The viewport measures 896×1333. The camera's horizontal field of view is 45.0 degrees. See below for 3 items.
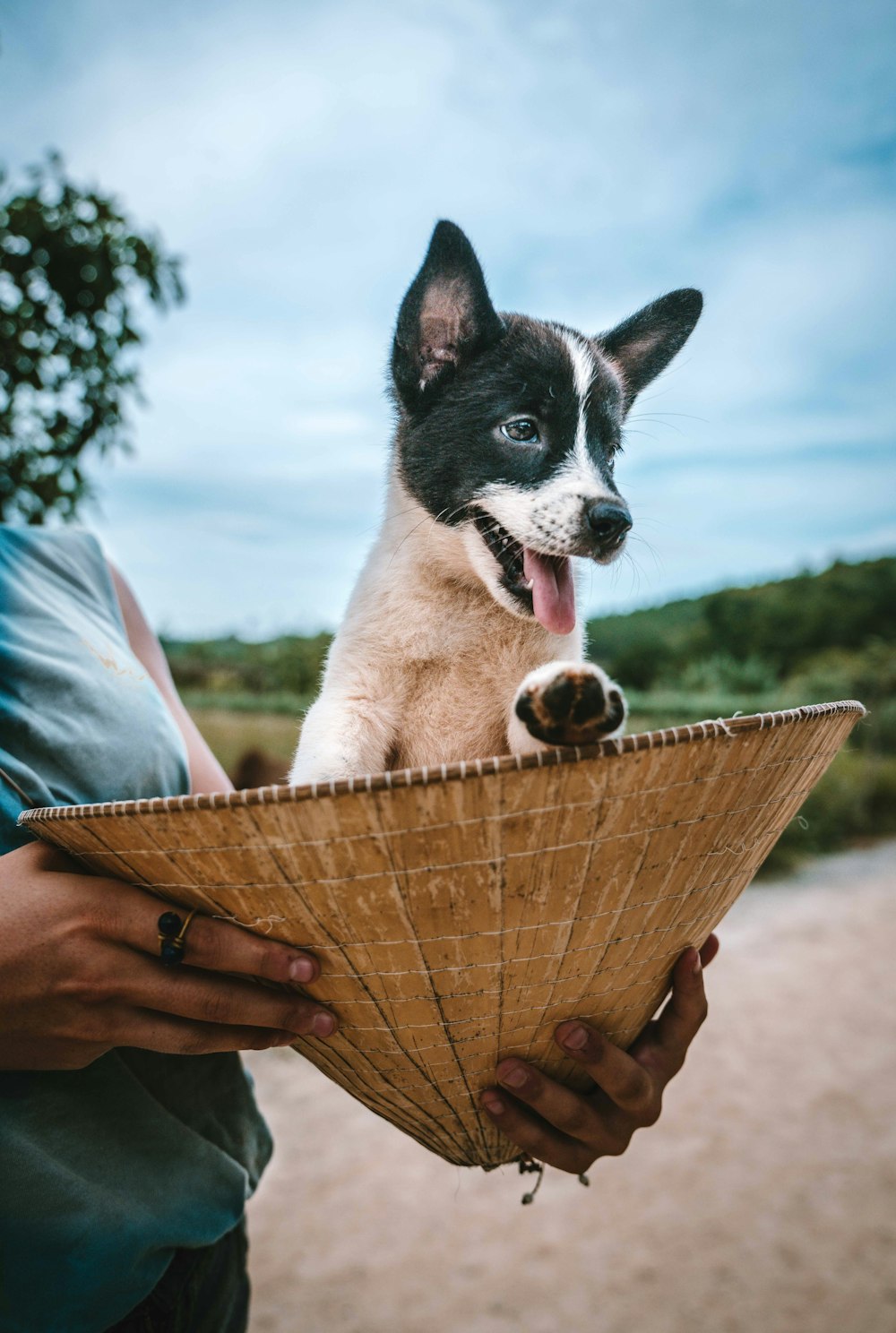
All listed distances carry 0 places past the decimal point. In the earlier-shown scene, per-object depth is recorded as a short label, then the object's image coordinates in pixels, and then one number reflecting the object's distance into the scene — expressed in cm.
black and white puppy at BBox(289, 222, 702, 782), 52
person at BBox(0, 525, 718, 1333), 39
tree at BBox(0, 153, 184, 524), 297
